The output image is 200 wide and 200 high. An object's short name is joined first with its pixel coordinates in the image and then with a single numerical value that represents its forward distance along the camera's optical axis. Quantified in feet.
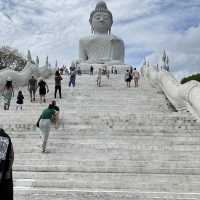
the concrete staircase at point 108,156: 12.98
